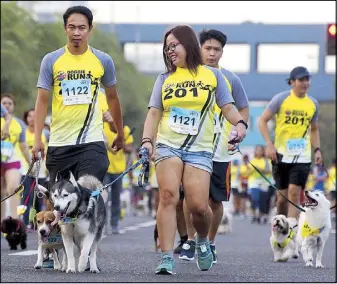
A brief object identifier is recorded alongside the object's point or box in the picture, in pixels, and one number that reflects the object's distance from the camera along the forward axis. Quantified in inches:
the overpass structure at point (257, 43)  3614.7
